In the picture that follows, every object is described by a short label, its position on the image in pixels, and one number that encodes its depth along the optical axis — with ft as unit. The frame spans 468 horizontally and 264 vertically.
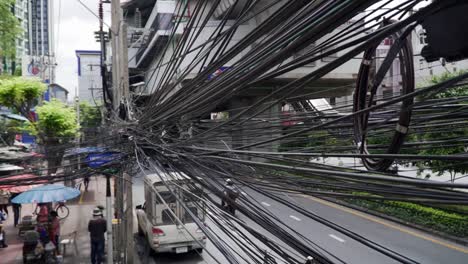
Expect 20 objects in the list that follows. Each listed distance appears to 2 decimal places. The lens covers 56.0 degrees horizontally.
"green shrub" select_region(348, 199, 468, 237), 39.65
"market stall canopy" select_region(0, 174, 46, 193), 15.28
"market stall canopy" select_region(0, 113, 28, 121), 62.83
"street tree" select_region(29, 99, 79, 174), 47.98
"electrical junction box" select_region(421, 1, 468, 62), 6.48
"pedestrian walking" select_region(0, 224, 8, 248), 40.63
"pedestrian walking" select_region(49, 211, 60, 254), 38.70
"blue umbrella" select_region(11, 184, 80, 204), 33.22
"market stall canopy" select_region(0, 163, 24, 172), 23.09
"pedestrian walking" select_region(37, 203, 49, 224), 41.39
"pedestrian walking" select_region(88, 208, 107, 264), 35.91
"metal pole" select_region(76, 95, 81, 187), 21.37
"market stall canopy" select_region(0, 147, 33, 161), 27.30
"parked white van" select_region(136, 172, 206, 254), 39.04
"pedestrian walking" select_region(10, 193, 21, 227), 50.03
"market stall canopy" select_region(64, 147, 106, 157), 22.38
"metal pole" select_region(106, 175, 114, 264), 32.45
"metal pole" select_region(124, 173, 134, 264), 31.38
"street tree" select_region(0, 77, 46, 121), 46.09
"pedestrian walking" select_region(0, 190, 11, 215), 50.67
